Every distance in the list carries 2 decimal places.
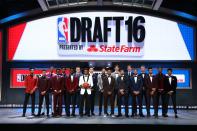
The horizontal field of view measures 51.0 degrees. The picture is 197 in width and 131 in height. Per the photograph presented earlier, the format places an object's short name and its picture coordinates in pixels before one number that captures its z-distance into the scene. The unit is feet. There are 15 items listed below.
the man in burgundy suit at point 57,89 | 30.33
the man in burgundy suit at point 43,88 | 30.42
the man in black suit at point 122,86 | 30.42
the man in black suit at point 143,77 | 30.56
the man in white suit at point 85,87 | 30.42
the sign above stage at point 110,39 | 40.20
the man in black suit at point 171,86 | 30.50
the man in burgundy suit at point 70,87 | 30.50
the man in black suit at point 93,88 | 31.02
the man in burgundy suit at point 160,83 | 30.53
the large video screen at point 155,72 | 40.40
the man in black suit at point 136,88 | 30.28
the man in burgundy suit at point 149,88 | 30.39
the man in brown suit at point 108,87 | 30.61
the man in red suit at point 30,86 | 30.25
